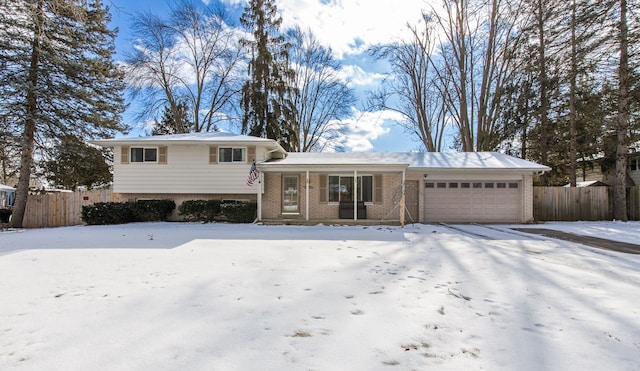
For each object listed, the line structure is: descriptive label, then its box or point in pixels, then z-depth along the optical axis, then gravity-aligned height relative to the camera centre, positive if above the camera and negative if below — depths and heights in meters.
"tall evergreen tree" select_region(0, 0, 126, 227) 13.84 +4.71
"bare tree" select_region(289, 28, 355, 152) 26.89 +6.85
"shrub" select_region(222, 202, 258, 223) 13.32 -0.85
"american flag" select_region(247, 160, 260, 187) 13.12 +0.67
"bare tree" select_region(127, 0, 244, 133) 21.50 +9.19
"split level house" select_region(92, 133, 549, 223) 13.67 +0.38
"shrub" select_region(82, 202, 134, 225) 13.21 -0.86
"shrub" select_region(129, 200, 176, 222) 13.76 -0.77
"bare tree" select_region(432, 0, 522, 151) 19.94 +7.37
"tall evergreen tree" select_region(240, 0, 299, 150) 22.72 +8.09
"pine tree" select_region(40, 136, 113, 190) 15.85 +1.49
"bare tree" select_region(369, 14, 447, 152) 22.97 +7.40
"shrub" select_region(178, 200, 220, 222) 13.71 -0.73
